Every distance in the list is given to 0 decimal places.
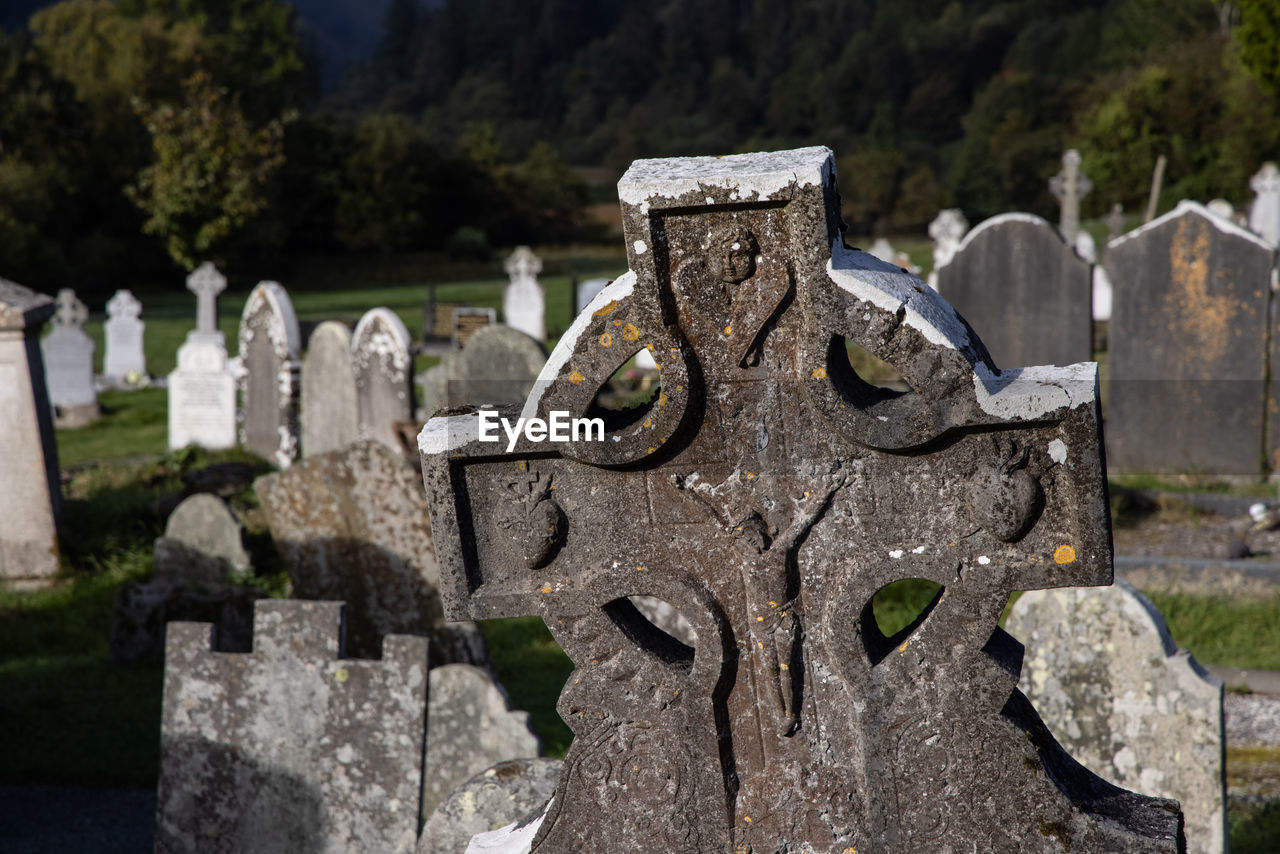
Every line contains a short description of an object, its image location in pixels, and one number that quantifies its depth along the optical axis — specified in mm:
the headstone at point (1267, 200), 21375
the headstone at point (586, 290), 18862
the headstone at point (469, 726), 3885
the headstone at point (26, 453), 7516
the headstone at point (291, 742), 3789
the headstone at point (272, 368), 10688
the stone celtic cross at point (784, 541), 2246
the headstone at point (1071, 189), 17234
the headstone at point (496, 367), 8930
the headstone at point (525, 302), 18594
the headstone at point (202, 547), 7277
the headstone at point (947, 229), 17266
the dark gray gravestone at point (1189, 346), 9352
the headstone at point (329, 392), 10117
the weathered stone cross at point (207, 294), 14883
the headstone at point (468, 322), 18797
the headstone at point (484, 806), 3197
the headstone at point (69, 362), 14156
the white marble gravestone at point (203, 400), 11914
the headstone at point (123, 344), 16812
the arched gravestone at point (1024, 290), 10094
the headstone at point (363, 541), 6250
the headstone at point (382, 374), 9766
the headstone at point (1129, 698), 3551
